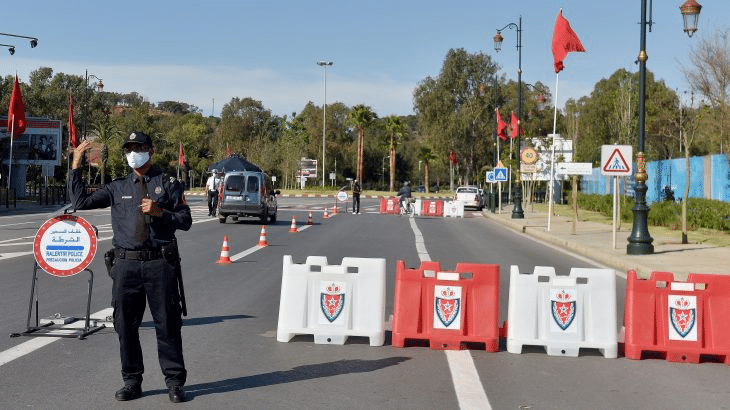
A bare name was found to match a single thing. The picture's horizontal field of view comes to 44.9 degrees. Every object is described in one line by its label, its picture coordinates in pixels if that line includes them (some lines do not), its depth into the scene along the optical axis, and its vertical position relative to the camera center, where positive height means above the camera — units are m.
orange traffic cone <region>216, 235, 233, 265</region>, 16.66 -1.42
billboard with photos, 60.01 +2.50
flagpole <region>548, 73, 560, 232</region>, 28.76 +3.15
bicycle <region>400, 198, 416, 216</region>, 46.56 -1.20
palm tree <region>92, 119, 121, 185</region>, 74.12 +4.66
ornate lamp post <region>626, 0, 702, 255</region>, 19.33 +0.34
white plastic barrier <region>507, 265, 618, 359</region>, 8.20 -1.20
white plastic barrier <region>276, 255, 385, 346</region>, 8.48 -1.14
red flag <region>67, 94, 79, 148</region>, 51.47 +2.85
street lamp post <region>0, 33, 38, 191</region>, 41.24 +6.42
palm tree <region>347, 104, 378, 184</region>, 108.88 +8.25
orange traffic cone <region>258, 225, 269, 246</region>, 21.20 -1.38
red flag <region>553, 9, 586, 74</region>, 26.11 +4.35
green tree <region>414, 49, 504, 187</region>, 90.50 +8.02
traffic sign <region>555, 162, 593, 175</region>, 32.07 +0.65
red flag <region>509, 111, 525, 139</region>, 46.90 +3.20
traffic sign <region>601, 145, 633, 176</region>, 20.31 +0.60
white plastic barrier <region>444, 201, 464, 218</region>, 45.97 -1.27
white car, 57.03 -0.86
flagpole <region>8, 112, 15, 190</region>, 42.84 +2.76
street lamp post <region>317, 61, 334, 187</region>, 102.05 +13.77
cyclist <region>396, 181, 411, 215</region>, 45.96 -0.63
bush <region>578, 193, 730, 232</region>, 28.42 -0.96
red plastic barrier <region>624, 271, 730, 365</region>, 8.12 -1.23
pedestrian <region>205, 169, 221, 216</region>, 35.56 -0.24
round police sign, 8.67 -0.62
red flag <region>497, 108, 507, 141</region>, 52.14 +3.44
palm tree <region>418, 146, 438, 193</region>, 122.25 +3.97
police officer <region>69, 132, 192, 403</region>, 6.07 -0.56
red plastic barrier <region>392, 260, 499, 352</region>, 8.30 -1.15
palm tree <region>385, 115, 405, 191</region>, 113.62 +7.19
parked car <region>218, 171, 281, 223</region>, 31.27 -0.45
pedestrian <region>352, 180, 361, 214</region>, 46.11 -0.64
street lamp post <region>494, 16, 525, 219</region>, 40.16 +5.34
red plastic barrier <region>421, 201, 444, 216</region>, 47.47 -1.33
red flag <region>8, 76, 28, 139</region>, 43.47 +3.37
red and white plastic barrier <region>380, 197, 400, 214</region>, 48.23 -1.21
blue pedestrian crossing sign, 44.94 +0.56
